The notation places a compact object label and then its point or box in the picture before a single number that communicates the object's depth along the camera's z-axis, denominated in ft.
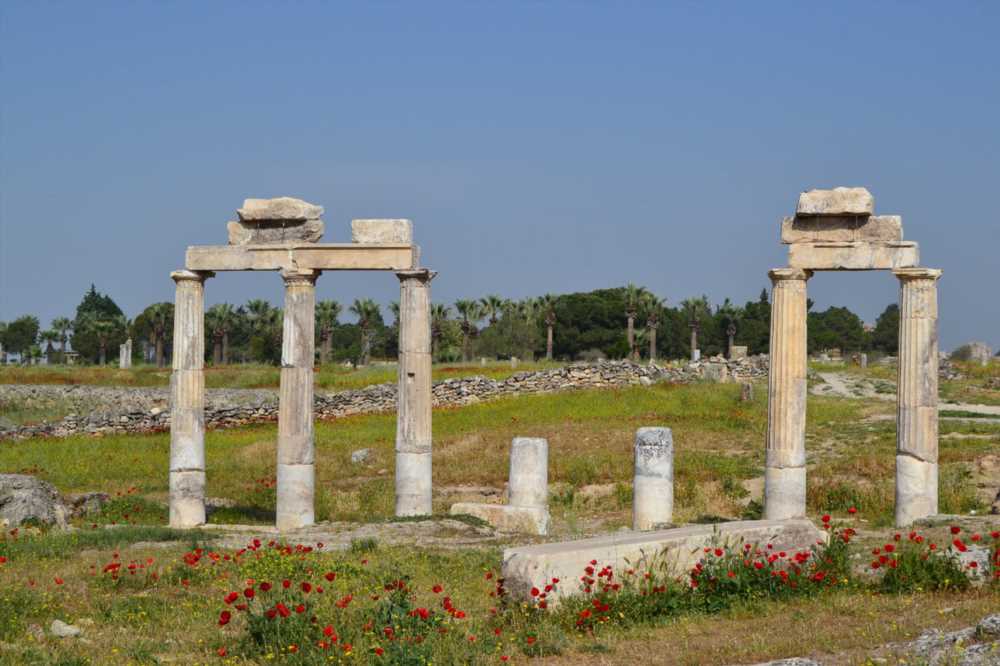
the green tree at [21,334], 420.36
